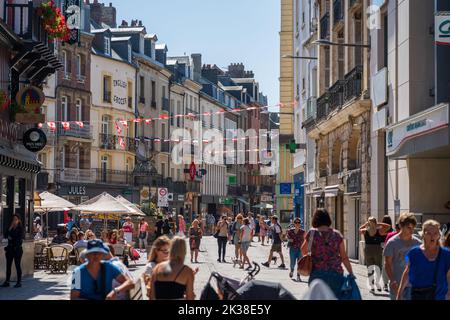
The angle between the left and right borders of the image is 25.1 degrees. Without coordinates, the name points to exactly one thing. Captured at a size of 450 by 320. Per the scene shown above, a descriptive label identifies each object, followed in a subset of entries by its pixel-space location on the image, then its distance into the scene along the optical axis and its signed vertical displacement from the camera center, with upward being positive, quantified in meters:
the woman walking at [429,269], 10.25 -0.52
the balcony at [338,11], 35.71 +7.47
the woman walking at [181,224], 45.88 -0.31
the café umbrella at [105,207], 33.16 +0.34
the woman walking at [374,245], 19.70 -0.53
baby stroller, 10.04 -0.75
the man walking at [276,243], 29.47 -0.74
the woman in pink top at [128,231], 38.59 -0.53
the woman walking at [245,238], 29.72 -0.60
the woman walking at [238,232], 30.53 -0.44
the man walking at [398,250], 12.56 -0.40
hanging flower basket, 25.39 +5.00
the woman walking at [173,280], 9.65 -0.60
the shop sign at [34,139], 24.14 +1.86
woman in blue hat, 9.54 -0.58
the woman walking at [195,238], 33.62 -0.70
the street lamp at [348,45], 28.32 +4.92
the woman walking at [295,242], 25.45 -0.61
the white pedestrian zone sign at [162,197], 48.16 +0.95
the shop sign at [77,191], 60.03 +1.57
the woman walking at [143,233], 41.35 -0.65
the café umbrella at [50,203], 33.25 +0.46
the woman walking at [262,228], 54.93 -0.58
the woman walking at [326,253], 11.78 -0.41
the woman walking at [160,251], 11.64 -0.39
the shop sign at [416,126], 20.14 +1.99
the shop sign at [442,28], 20.38 +3.83
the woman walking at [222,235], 33.53 -0.58
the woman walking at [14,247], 21.06 -0.63
